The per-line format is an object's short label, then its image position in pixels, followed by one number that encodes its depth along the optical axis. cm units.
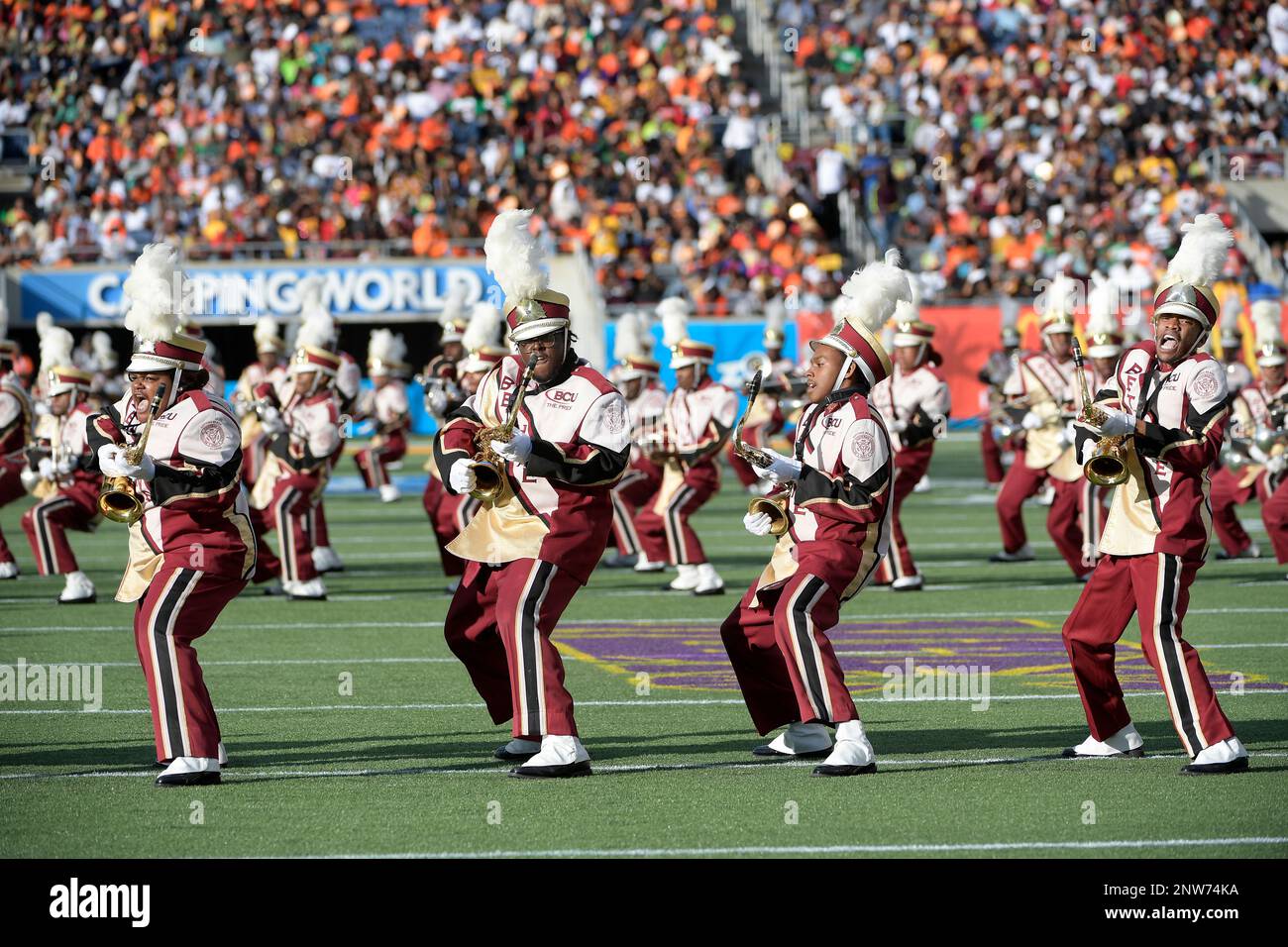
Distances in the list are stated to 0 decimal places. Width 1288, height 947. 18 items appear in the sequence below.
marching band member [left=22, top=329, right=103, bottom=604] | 1337
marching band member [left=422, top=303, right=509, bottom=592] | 1362
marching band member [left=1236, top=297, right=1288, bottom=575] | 1387
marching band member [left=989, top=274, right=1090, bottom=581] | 1414
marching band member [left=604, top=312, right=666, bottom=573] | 1464
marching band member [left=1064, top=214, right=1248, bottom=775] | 734
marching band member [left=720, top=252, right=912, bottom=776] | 746
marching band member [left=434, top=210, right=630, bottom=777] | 739
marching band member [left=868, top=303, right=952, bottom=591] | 1391
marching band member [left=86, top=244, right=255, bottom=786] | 725
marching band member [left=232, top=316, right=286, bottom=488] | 1569
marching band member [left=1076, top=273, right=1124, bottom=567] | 1391
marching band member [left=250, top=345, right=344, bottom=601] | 1366
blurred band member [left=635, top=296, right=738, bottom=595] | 1387
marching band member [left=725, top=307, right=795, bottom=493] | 1633
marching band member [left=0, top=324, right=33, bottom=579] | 1405
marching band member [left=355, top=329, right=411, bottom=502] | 1834
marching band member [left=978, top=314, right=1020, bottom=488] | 1880
